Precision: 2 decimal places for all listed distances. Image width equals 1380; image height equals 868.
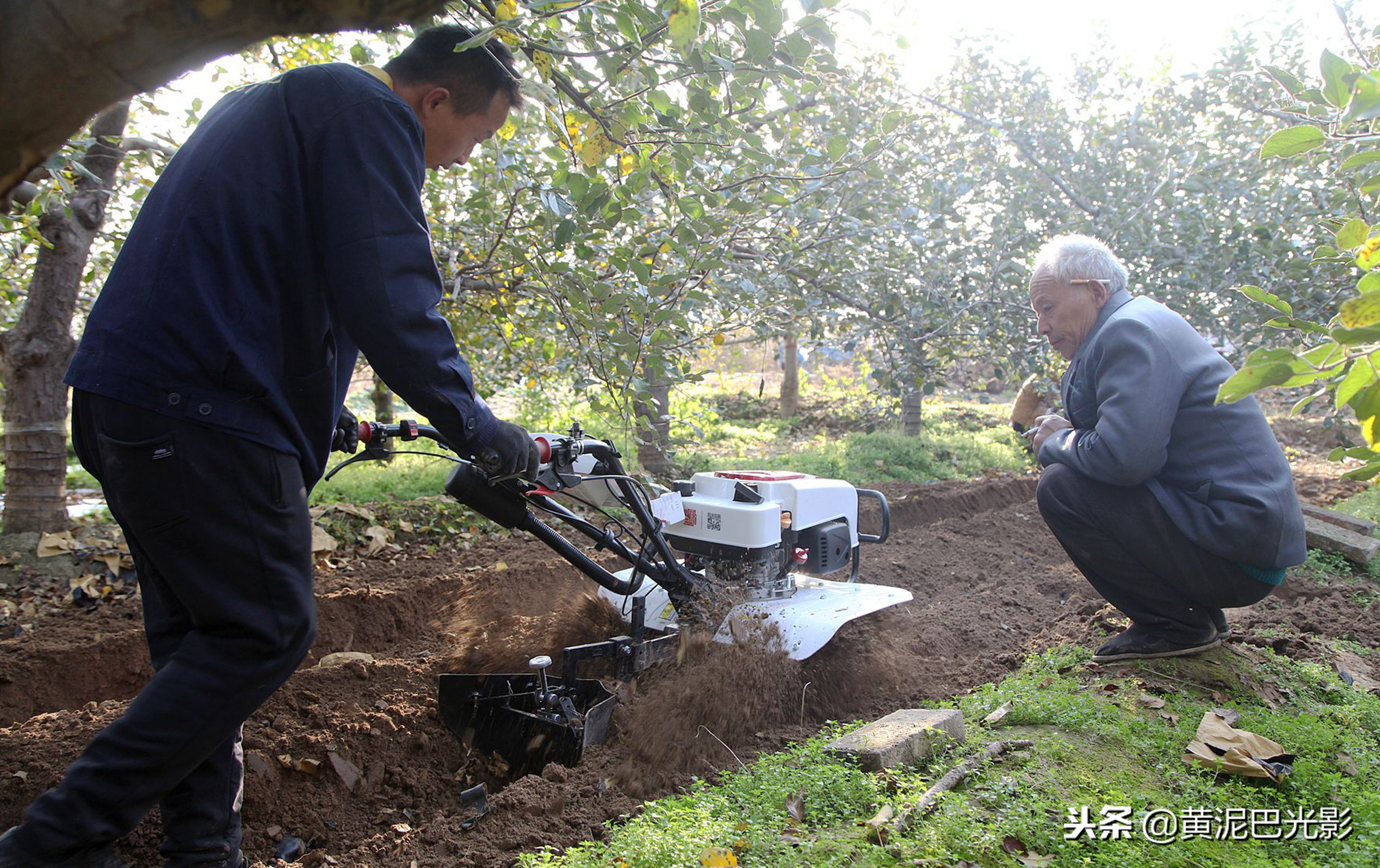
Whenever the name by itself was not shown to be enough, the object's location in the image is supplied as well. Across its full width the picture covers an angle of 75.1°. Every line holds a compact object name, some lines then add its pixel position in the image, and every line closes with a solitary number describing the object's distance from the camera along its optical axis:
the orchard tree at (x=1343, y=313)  1.37
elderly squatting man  3.10
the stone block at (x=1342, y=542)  5.10
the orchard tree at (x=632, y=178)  2.51
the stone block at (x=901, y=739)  2.48
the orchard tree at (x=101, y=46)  0.89
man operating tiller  1.78
